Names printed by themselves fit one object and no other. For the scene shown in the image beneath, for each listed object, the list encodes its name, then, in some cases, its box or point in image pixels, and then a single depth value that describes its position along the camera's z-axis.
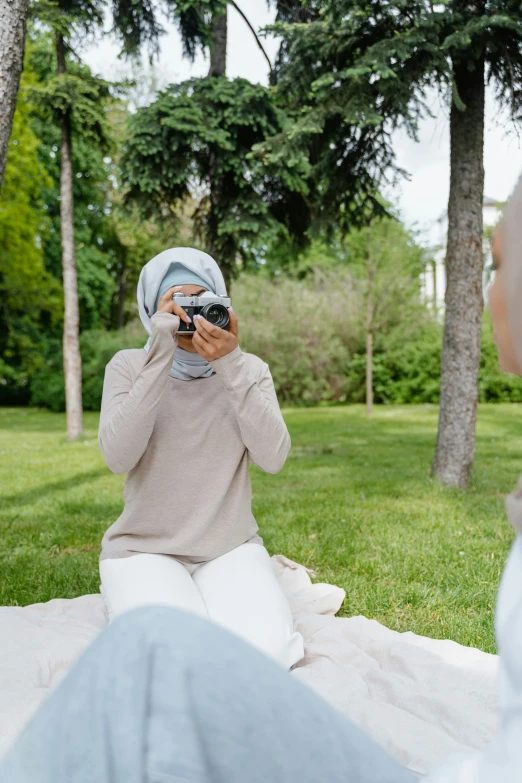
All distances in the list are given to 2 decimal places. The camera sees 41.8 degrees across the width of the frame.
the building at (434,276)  19.07
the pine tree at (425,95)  5.46
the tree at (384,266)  15.55
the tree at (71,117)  9.94
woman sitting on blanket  2.51
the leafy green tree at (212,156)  8.03
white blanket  2.23
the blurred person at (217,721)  0.90
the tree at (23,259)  16.48
